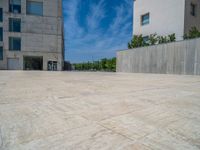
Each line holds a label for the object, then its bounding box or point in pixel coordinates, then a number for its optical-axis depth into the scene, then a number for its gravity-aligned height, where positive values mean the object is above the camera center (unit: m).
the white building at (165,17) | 15.52 +6.39
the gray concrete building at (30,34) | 22.70 +5.77
